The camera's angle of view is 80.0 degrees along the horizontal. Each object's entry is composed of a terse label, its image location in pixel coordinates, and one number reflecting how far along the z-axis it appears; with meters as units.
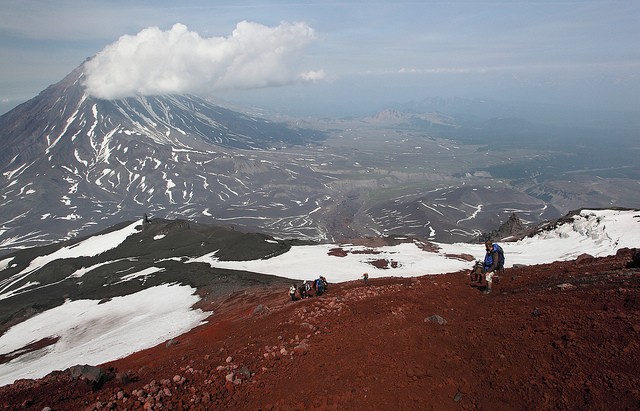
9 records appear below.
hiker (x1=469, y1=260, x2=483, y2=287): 22.52
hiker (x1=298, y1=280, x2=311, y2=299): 28.76
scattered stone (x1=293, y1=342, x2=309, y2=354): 15.35
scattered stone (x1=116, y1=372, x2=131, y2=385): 14.92
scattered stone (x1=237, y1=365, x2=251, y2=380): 13.92
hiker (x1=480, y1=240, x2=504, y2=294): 21.39
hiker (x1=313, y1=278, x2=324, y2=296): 28.59
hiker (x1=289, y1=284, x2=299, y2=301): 28.81
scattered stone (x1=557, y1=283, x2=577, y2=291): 17.51
